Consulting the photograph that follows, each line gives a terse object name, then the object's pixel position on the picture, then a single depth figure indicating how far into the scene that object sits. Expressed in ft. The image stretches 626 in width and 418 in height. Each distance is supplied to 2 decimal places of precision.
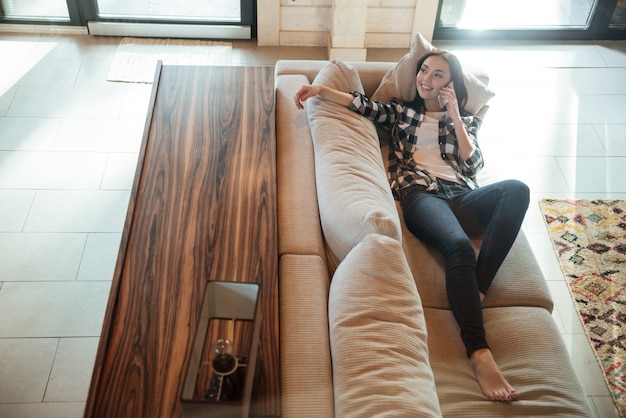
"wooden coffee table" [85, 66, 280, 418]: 4.58
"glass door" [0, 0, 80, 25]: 12.44
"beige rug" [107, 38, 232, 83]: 11.55
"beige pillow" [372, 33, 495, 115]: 8.09
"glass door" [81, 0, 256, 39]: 12.54
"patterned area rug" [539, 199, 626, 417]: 7.48
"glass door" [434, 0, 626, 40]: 13.16
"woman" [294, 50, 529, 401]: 6.17
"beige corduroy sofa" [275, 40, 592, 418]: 4.82
